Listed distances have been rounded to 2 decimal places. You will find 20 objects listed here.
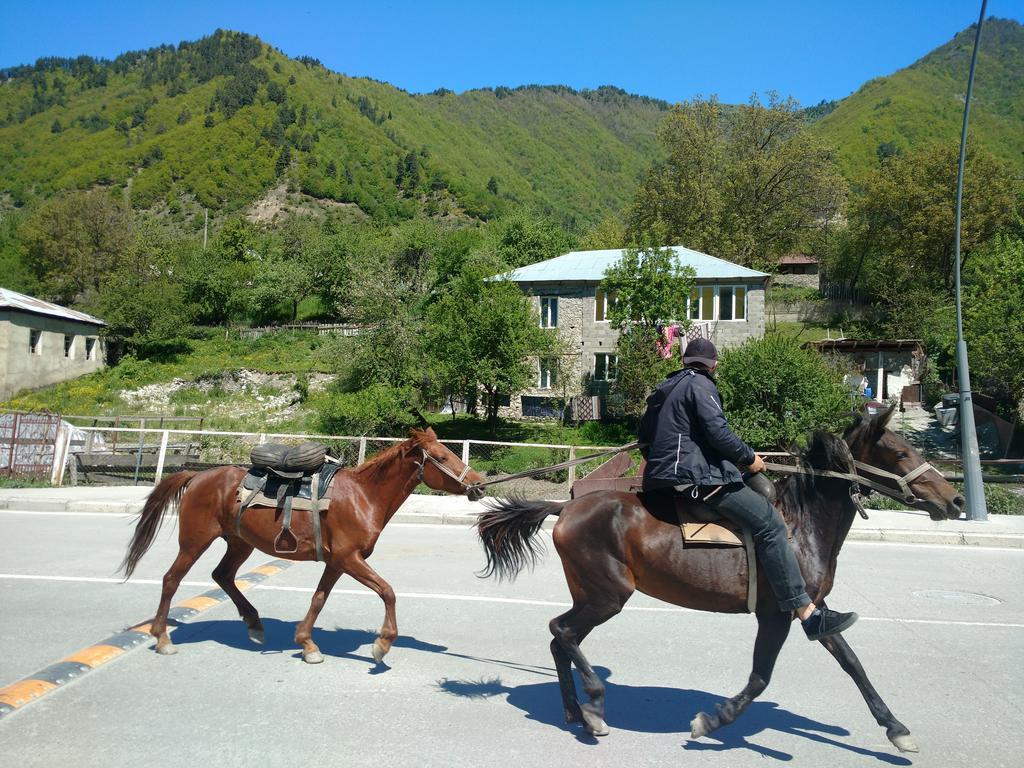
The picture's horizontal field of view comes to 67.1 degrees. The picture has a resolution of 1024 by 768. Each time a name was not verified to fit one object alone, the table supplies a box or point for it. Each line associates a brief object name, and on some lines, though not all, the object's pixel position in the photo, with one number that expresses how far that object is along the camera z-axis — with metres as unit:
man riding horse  4.99
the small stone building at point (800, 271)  77.50
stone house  41.28
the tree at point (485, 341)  34.41
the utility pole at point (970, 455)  15.49
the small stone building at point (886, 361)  44.81
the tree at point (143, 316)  52.09
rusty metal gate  20.25
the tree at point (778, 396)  26.34
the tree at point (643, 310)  37.28
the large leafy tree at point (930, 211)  55.75
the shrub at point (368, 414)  31.03
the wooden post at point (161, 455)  18.77
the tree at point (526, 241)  67.38
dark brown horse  5.10
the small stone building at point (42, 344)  43.06
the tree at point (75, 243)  67.50
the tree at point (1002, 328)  30.61
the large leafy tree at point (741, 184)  58.91
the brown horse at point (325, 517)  6.75
